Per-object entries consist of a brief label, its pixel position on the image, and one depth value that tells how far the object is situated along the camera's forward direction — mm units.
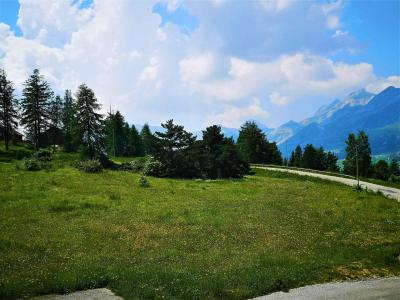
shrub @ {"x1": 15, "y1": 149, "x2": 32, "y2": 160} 73981
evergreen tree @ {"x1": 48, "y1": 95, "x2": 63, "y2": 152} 93212
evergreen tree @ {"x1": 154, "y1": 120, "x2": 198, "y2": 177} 65562
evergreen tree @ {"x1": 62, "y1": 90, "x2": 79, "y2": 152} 97519
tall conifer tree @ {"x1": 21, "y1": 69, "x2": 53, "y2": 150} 84438
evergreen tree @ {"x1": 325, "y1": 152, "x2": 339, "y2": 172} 155250
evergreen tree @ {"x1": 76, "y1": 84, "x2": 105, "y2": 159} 74188
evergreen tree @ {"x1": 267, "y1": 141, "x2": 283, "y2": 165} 137275
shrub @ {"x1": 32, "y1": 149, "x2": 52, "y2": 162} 66250
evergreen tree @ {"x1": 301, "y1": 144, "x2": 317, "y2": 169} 143125
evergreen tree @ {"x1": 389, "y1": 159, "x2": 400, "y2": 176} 144875
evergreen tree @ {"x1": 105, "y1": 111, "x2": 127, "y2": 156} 134125
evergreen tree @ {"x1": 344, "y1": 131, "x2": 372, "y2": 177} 130250
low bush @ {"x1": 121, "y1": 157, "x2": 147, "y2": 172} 68375
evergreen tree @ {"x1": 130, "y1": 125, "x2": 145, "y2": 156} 146250
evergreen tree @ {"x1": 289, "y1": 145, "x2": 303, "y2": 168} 172375
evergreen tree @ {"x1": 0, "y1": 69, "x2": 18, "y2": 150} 82375
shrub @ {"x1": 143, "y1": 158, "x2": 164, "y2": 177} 64619
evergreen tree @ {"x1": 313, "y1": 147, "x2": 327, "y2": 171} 144850
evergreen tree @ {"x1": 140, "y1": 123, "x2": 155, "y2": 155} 155500
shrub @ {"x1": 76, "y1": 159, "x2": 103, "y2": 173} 59256
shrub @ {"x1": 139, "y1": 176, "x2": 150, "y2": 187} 49844
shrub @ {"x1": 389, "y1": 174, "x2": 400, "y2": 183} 115250
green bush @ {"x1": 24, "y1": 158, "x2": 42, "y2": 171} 56891
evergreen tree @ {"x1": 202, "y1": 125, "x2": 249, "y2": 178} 68438
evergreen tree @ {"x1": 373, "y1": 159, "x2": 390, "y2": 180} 134625
